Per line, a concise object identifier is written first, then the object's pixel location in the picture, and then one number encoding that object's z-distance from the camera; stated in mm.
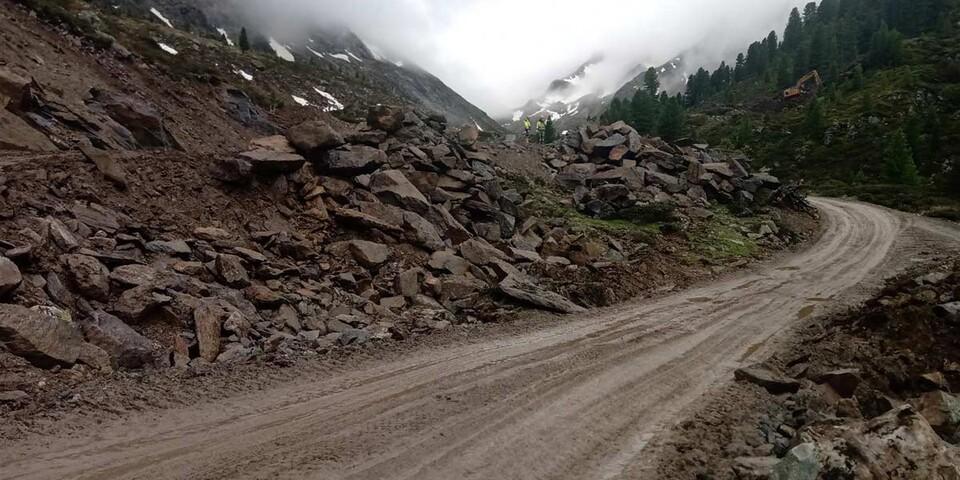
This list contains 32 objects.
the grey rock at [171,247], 11832
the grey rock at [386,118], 25109
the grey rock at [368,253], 15234
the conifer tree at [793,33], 160000
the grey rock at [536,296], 14750
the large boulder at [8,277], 7914
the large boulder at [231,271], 11812
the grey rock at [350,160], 18781
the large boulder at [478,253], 17625
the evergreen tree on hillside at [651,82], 111688
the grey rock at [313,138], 18719
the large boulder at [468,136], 29769
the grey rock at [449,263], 16453
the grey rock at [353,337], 10734
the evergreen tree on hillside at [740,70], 156625
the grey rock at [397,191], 18906
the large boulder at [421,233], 17312
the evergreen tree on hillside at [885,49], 103312
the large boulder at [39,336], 7281
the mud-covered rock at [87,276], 9344
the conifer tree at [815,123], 77938
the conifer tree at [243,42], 95500
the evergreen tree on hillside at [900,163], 50403
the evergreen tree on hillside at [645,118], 61000
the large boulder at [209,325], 9461
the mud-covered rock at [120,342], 8438
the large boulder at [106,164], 13195
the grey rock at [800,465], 4691
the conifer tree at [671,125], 50406
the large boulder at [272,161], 16562
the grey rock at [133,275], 9961
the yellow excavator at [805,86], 113875
